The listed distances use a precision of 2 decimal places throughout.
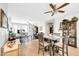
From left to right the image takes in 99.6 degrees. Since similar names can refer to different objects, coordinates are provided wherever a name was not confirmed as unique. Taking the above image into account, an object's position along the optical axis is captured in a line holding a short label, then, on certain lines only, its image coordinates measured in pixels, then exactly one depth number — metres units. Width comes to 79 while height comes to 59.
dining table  1.77
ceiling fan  1.70
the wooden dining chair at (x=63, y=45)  1.76
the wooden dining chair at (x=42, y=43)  1.79
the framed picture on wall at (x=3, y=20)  1.63
